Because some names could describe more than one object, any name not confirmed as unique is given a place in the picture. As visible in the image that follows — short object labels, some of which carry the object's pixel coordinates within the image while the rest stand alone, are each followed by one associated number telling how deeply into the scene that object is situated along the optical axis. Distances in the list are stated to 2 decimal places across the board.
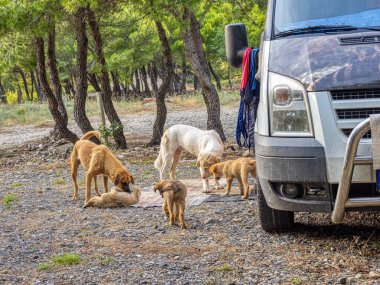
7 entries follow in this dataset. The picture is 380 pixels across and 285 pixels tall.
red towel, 8.52
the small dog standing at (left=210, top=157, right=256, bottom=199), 10.27
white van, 6.23
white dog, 11.27
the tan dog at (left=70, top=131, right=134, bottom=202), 10.64
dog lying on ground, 10.52
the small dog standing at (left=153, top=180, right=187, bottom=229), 8.65
